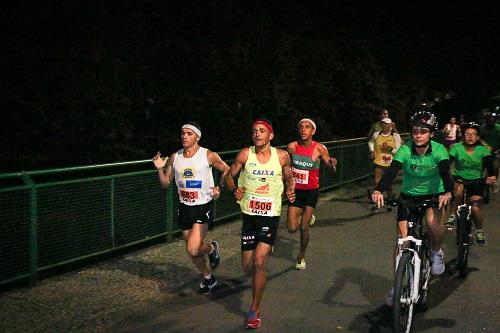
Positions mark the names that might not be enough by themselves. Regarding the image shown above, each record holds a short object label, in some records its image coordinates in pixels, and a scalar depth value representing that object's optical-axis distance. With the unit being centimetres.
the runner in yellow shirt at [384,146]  1188
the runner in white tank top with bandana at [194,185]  638
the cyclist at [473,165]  805
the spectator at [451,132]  2125
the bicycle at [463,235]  728
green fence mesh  649
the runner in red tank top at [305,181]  769
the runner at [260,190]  582
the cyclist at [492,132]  1241
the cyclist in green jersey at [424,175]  573
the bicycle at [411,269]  498
